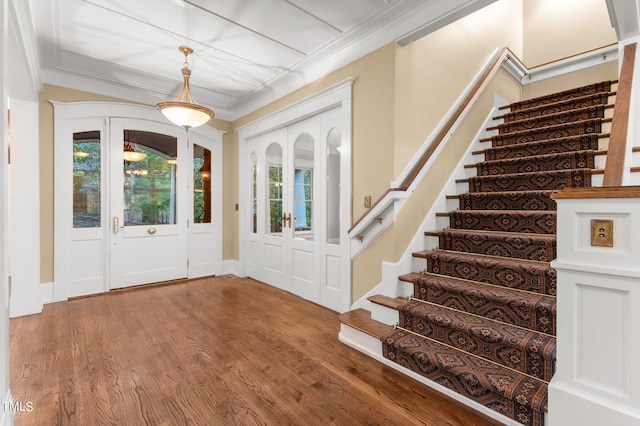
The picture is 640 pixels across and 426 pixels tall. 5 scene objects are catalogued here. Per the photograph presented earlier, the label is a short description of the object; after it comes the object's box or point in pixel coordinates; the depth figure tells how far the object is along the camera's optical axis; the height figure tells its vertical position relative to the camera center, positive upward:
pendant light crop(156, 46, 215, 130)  2.95 +1.02
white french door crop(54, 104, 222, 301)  3.85 +0.12
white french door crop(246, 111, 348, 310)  3.55 +0.04
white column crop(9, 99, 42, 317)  3.34 +0.05
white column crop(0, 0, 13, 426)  1.43 -0.11
